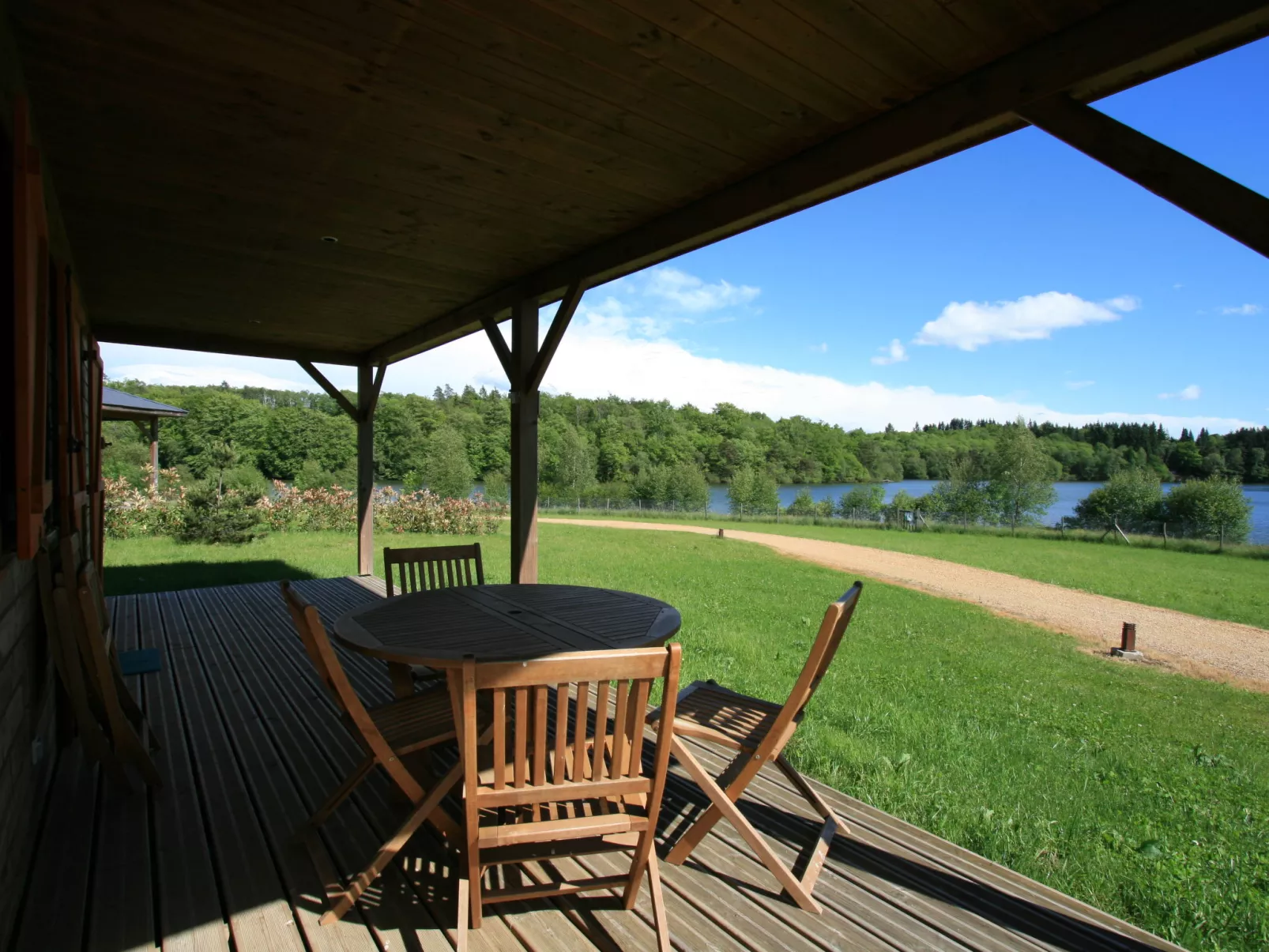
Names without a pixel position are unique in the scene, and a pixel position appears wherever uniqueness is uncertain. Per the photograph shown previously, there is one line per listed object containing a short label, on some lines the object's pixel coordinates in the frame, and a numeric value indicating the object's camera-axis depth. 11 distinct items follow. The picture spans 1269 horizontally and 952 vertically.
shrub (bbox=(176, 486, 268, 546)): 9.49
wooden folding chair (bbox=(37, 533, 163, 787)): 2.12
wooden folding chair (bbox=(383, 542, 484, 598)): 3.16
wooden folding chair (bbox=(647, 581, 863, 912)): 1.71
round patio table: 1.97
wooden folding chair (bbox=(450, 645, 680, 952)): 1.37
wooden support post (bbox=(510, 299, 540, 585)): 3.86
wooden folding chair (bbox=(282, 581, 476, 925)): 1.59
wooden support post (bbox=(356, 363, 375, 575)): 7.01
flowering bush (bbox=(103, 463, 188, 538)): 10.12
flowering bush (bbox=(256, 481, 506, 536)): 11.78
